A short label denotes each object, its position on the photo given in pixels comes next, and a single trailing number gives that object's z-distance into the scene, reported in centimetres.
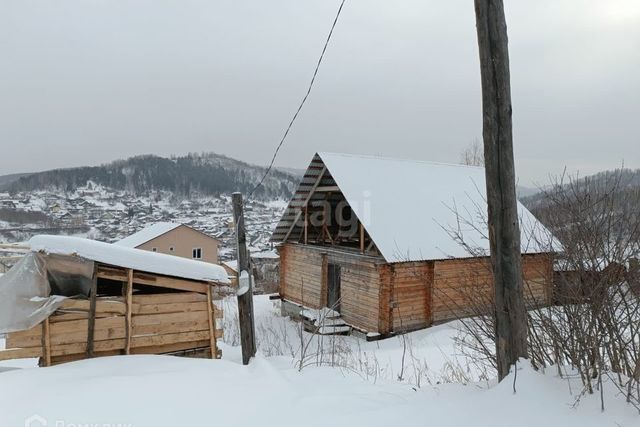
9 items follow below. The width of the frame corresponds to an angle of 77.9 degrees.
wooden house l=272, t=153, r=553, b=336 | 1341
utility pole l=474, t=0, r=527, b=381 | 370
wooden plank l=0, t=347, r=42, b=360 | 622
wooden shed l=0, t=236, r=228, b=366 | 648
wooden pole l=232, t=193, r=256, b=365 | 628
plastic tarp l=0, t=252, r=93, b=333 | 637
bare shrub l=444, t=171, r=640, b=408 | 340
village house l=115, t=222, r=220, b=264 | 5047
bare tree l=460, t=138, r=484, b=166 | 3972
